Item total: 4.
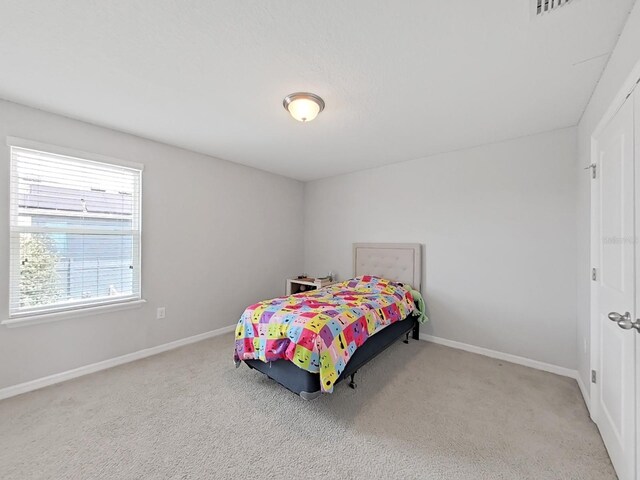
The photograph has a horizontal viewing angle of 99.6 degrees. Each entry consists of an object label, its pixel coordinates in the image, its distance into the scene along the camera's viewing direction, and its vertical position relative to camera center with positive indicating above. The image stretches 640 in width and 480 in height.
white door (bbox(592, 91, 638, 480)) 1.32 -0.25
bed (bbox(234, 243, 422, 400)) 1.98 -0.79
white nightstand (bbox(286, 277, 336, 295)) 4.13 -0.68
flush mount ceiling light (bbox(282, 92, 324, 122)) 2.03 +1.04
